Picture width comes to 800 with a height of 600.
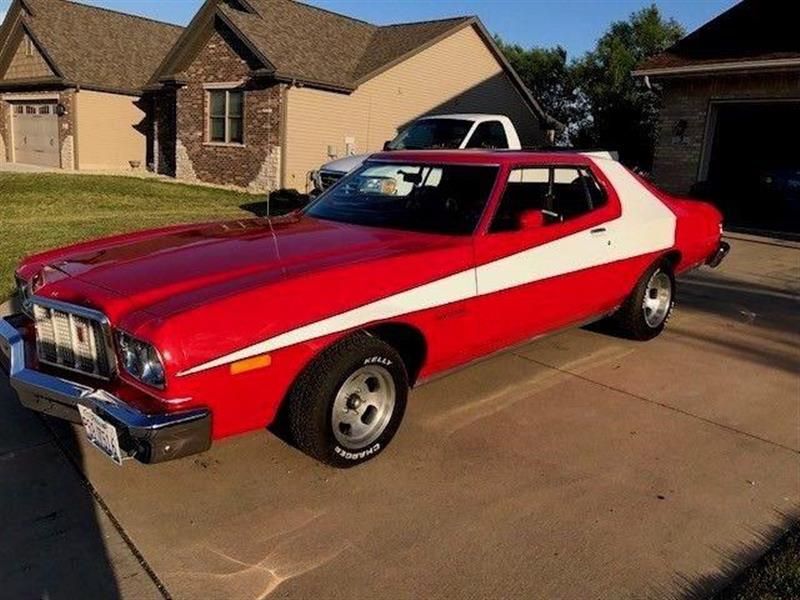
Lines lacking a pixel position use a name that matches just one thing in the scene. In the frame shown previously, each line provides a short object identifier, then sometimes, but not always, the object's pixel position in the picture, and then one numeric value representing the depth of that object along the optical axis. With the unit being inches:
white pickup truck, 460.6
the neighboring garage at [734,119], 513.7
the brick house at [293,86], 740.0
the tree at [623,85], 1145.4
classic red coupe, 111.7
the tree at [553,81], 1517.0
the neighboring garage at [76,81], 943.7
